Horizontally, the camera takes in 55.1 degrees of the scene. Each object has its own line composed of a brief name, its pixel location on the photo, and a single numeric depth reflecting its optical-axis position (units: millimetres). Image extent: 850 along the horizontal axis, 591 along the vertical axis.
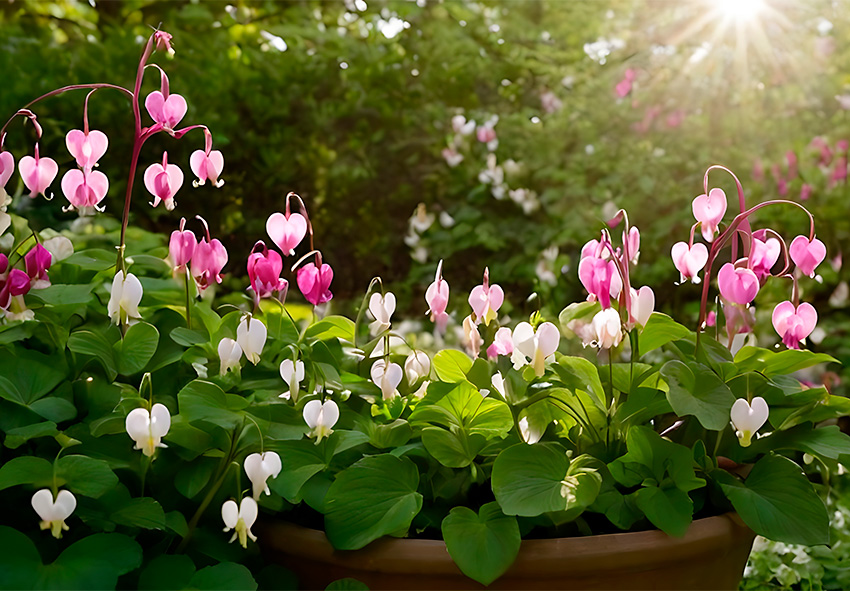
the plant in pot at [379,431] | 1131
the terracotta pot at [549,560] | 1146
